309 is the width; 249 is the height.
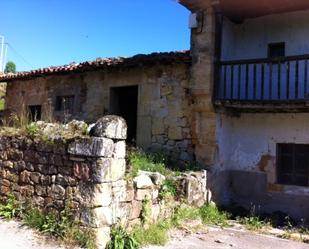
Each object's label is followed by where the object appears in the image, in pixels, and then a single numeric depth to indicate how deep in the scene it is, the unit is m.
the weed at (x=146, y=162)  5.90
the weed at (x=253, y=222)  6.34
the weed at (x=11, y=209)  5.04
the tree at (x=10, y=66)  35.13
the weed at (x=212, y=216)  6.53
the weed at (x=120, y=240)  4.35
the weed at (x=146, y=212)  5.08
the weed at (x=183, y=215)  5.78
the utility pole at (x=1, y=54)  20.58
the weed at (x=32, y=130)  5.12
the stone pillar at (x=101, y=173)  4.34
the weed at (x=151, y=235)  4.78
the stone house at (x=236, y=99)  7.14
